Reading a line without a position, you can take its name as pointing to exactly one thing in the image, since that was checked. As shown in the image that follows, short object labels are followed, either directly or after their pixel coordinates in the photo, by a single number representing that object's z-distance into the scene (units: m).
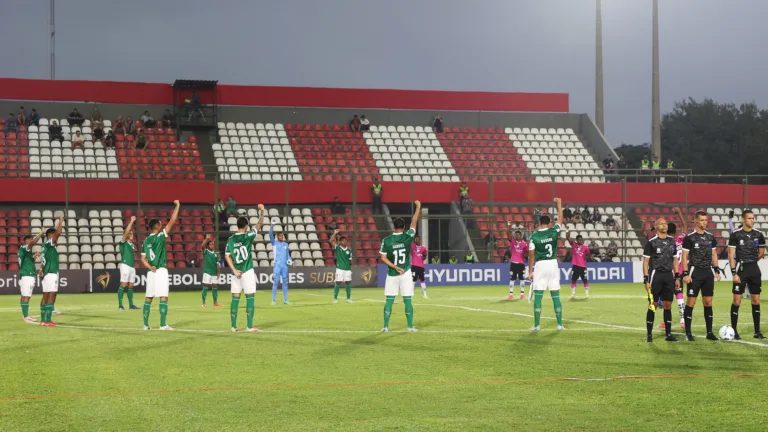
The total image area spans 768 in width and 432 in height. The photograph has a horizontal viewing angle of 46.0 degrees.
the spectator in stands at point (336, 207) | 45.22
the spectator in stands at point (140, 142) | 49.34
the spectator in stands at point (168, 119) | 52.75
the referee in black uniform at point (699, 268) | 16.41
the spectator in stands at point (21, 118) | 49.75
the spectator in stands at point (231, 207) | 43.34
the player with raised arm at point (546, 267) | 18.34
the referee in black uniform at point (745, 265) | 16.70
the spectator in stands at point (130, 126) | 51.28
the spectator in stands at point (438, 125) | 57.69
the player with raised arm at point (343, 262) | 29.07
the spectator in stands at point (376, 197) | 45.89
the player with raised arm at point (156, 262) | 18.98
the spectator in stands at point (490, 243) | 44.22
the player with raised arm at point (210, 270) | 28.31
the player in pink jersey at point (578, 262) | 31.22
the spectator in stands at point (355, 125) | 56.28
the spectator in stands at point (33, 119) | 50.16
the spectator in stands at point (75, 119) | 50.94
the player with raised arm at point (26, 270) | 22.22
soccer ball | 16.17
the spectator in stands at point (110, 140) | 49.19
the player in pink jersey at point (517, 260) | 31.44
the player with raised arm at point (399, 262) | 17.89
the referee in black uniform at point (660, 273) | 16.28
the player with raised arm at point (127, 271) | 26.97
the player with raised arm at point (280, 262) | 29.08
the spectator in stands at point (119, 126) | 51.03
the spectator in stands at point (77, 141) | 48.34
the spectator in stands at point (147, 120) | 52.31
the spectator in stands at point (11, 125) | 48.91
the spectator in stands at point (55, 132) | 49.09
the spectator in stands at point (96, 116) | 51.16
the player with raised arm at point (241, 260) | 18.38
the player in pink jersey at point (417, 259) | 32.00
